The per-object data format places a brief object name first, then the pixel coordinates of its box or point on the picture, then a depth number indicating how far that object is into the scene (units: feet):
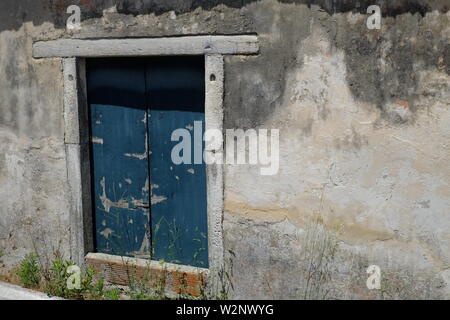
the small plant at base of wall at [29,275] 16.82
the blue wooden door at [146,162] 15.69
